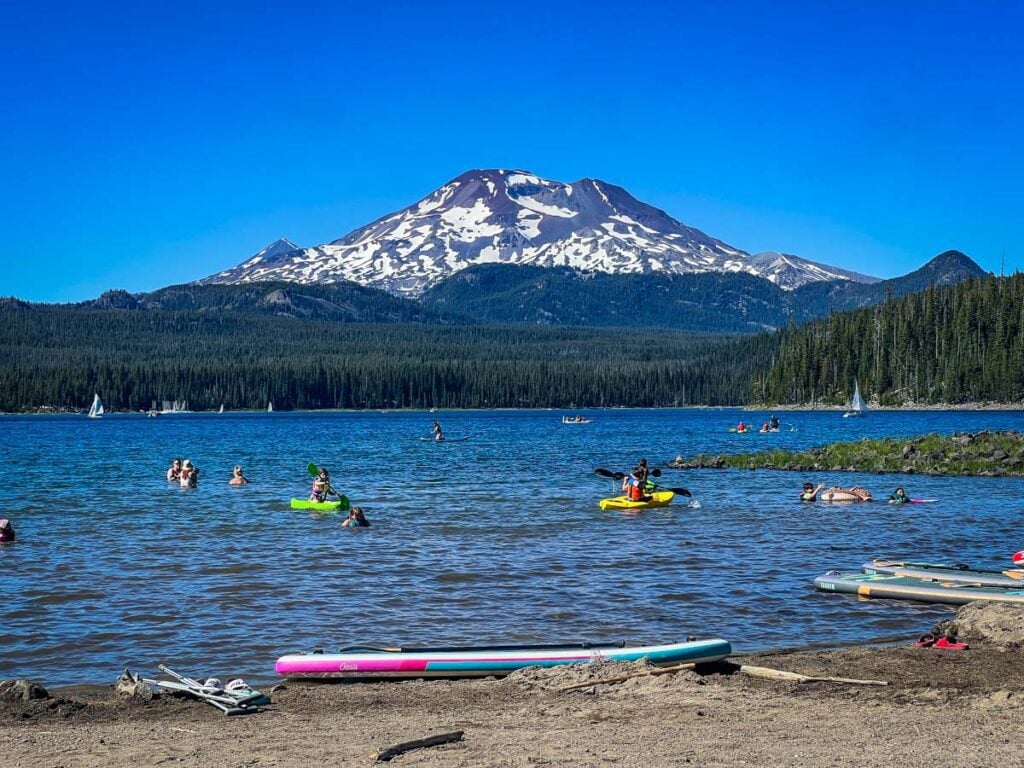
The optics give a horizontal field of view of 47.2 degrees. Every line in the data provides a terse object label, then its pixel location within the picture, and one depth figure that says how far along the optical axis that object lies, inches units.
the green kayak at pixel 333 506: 1556.3
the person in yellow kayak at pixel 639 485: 1603.1
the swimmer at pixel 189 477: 1995.6
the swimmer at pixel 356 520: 1379.2
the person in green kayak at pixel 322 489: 1594.5
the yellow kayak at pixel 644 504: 1592.0
